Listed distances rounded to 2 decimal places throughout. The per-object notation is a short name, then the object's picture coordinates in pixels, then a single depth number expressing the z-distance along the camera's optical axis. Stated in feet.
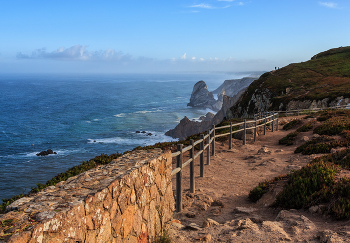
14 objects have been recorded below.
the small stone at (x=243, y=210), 21.56
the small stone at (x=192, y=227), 18.36
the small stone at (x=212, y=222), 19.26
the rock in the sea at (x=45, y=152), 148.77
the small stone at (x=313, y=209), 19.40
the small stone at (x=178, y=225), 18.99
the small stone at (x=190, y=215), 21.81
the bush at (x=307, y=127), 53.40
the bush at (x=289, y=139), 49.16
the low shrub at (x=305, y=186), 20.74
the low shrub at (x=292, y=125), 65.97
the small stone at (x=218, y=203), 23.93
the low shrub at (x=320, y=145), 36.88
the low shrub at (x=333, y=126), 44.75
